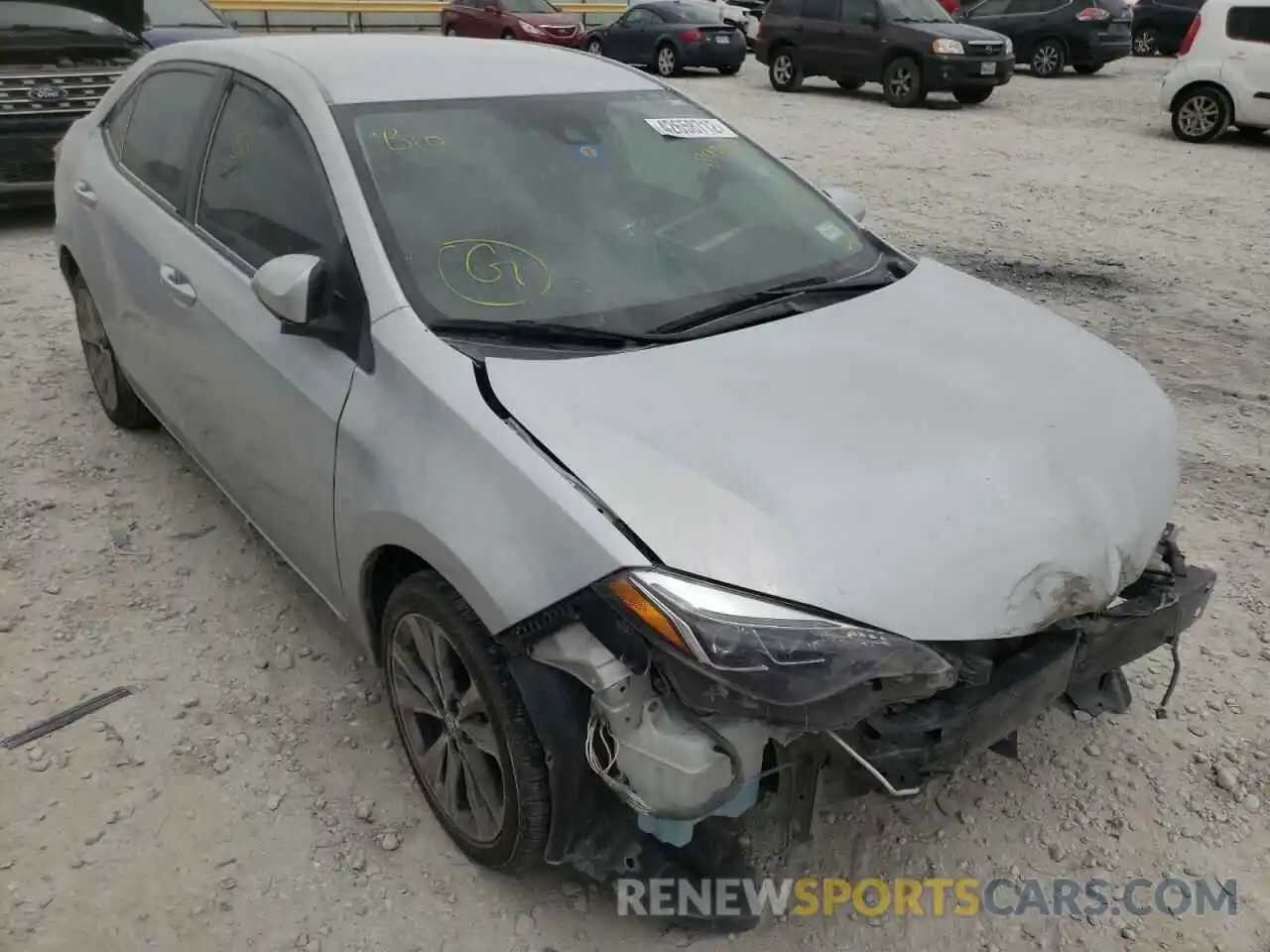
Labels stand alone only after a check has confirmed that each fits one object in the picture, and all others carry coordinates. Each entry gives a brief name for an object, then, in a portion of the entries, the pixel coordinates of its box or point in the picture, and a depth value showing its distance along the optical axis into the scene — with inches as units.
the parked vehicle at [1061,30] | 665.6
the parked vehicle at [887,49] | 553.0
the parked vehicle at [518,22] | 708.0
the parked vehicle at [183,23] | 368.8
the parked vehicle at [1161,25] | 785.6
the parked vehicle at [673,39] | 701.9
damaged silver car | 76.6
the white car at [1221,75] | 442.6
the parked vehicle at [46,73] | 288.2
